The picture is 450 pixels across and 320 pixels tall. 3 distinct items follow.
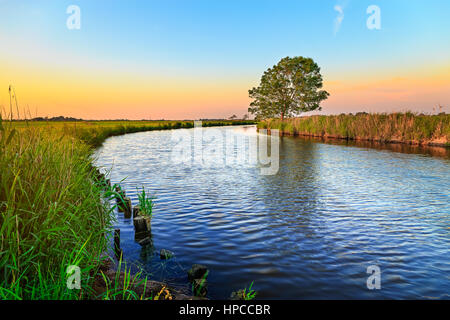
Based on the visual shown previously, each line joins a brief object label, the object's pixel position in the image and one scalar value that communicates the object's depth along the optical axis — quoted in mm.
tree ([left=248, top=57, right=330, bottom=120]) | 70312
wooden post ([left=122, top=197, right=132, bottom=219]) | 9828
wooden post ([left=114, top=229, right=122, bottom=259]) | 6859
